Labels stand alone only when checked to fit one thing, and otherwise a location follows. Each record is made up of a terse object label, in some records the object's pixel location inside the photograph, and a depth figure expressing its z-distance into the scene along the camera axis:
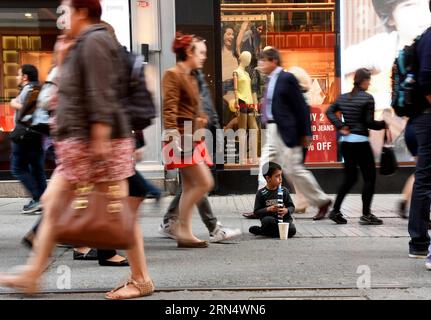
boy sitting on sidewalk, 6.30
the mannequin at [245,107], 10.08
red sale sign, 10.12
